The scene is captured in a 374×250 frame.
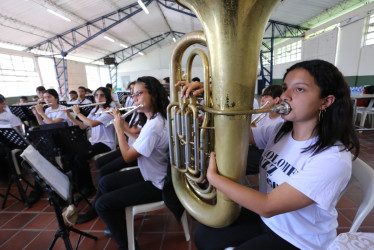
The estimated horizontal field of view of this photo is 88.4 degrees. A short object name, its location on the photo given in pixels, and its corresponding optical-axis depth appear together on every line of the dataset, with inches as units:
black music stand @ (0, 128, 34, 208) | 84.6
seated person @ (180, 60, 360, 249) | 27.8
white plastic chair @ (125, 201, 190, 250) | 56.5
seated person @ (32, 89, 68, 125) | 115.6
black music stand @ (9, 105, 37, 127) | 166.7
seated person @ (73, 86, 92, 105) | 212.5
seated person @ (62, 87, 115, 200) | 93.7
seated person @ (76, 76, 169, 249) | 54.8
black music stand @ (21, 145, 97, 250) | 47.6
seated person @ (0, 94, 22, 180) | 112.6
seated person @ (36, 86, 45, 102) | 215.8
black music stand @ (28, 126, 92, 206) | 80.4
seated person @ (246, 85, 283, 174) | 70.4
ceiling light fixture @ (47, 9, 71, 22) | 280.3
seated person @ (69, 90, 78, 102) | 254.9
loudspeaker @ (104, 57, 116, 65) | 525.8
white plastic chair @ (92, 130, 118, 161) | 95.0
